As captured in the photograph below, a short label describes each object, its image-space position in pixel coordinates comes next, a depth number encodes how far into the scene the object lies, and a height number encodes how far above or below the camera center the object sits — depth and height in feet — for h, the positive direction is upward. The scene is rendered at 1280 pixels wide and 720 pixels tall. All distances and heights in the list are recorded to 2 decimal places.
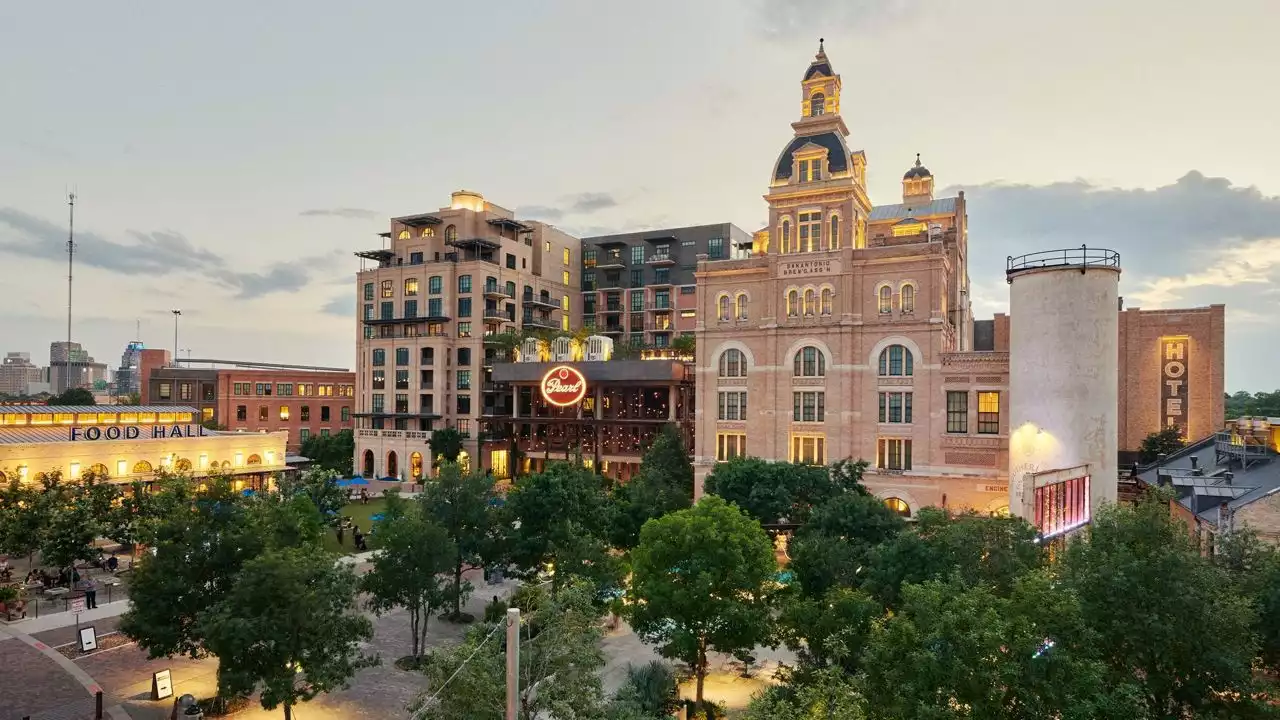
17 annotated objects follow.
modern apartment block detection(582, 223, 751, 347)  368.68 +53.98
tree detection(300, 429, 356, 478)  326.65 -34.09
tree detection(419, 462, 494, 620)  119.75 -22.18
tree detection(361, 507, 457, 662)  102.47 -27.22
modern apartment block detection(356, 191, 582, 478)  319.47 +24.63
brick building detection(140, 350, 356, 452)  360.89 -9.95
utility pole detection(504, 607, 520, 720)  44.16 -17.60
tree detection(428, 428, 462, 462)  304.71 -27.33
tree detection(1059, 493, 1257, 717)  61.11 -20.95
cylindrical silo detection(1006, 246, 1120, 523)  131.23 +2.85
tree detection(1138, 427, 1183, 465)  208.23 -17.22
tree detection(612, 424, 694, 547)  150.51 -26.46
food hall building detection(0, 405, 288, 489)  188.44 -20.40
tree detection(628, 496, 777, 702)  88.63 -25.71
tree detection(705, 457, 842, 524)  149.18 -22.65
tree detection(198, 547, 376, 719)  74.23 -26.50
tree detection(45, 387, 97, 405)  436.35 -14.47
